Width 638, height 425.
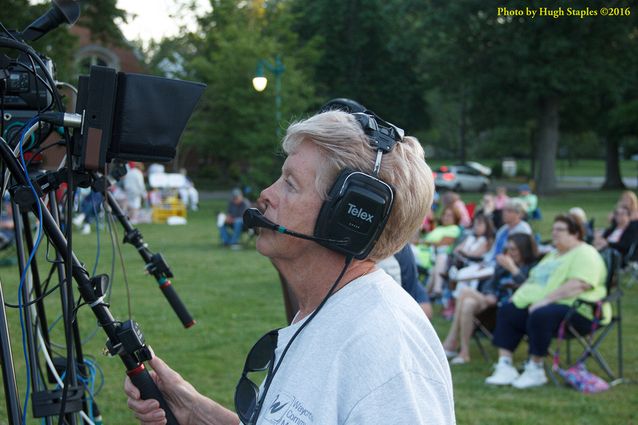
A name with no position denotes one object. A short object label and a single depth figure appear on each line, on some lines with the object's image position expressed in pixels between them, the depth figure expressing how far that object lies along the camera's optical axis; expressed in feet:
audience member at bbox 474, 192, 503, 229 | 45.75
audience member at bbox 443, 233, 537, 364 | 25.98
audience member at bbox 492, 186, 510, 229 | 54.49
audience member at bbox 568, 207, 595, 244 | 32.75
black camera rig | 7.29
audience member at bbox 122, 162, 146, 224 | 74.95
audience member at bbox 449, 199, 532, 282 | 29.97
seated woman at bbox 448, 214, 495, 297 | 32.89
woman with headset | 5.75
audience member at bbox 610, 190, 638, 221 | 37.96
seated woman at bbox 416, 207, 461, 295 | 35.22
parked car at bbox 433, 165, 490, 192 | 136.68
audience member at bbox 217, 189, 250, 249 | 61.00
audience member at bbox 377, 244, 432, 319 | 15.44
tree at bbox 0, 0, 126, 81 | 50.39
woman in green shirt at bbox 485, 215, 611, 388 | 22.38
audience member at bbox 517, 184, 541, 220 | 56.24
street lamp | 91.66
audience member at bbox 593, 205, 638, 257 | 37.32
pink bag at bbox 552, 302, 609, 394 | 21.83
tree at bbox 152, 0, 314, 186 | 100.22
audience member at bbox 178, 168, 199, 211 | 97.86
